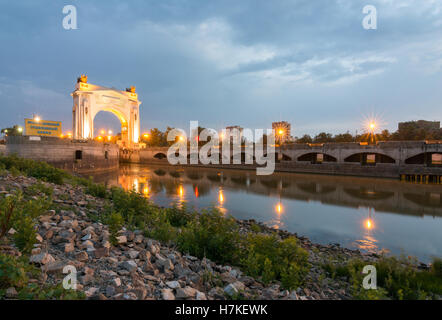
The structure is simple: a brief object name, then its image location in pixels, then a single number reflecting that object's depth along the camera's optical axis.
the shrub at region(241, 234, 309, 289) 4.91
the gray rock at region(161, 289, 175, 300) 3.75
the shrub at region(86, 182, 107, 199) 12.83
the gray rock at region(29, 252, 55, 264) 4.07
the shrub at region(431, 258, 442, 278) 6.56
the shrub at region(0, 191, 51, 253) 4.36
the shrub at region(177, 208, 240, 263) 6.07
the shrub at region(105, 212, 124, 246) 5.50
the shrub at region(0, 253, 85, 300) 3.17
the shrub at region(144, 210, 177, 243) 6.66
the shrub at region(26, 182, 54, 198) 8.66
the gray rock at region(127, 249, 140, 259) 5.05
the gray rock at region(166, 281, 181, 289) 4.11
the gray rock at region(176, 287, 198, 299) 3.83
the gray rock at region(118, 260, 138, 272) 4.42
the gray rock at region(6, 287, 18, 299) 3.18
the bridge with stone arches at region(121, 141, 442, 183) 33.62
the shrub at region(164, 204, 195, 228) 9.66
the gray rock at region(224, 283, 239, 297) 4.08
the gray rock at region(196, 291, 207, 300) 3.85
